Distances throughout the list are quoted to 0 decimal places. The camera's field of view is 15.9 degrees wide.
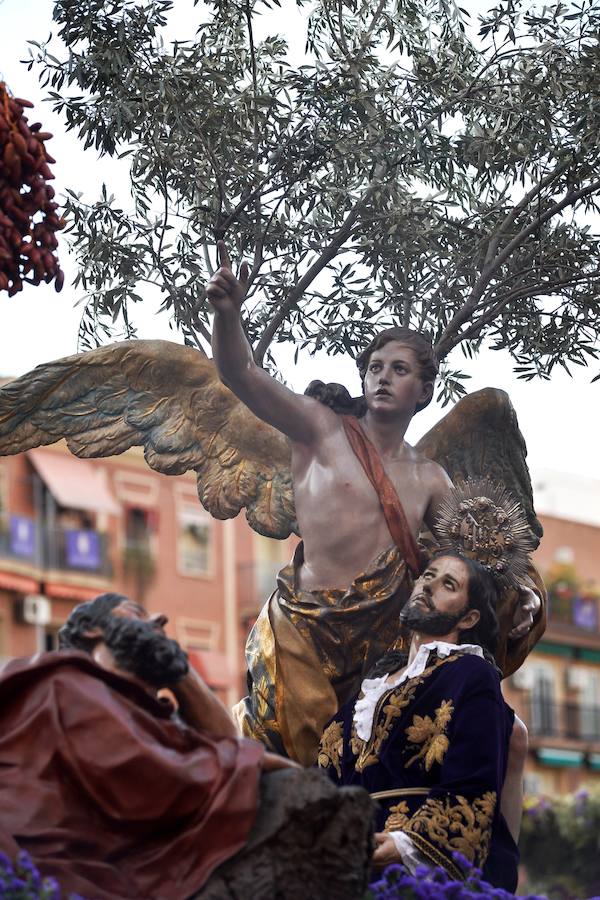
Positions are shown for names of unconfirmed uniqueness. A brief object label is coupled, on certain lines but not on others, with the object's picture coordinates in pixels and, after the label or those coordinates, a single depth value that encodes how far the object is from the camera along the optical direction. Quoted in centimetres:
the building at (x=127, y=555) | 2517
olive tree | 834
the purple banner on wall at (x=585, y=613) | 3262
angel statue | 726
